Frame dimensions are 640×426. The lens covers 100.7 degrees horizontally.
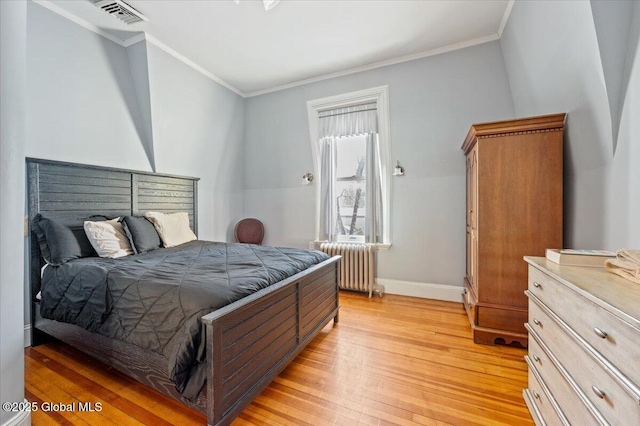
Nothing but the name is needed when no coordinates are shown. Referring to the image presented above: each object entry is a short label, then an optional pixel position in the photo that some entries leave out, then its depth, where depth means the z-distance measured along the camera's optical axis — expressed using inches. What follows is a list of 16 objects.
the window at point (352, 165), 144.1
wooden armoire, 83.9
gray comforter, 51.8
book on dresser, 52.2
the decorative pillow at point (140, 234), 102.6
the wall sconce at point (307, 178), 161.5
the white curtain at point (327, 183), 157.2
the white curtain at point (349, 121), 145.3
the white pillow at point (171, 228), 116.3
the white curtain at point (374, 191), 144.9
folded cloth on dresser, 41.3
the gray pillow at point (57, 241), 84.7
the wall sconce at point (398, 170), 138.0
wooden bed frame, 51.9
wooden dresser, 30.2
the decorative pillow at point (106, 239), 92.2
